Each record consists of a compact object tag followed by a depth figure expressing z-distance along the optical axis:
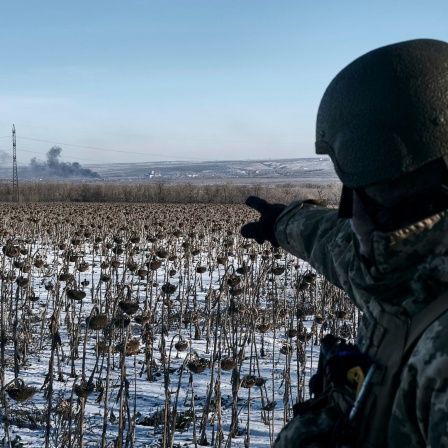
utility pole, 43.57
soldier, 1.06
